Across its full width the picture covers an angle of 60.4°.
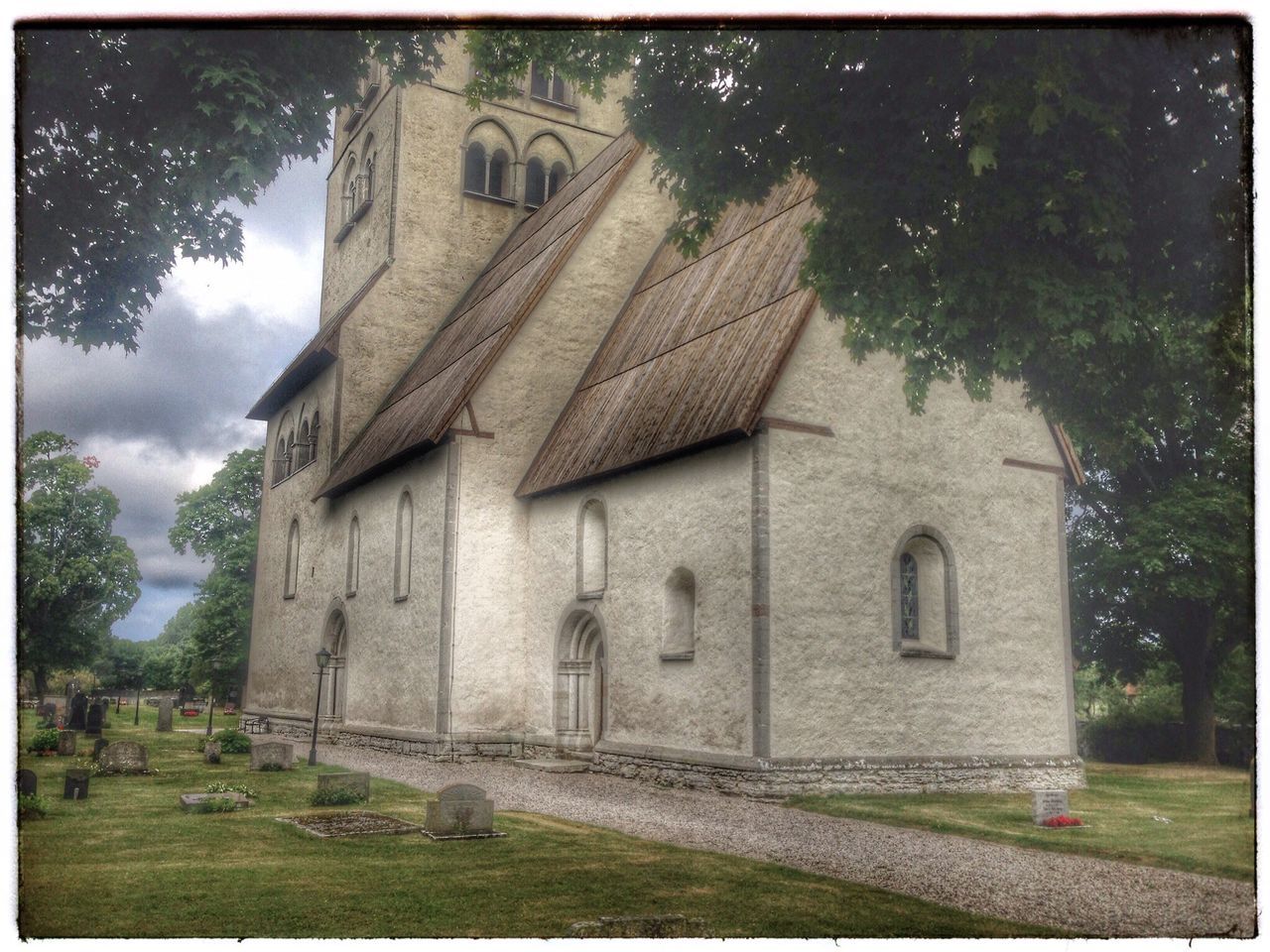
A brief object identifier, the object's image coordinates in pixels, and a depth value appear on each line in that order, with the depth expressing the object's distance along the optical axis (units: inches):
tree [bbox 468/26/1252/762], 305.7
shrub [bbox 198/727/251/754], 716.7
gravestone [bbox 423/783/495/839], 389.7
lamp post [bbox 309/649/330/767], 701.3
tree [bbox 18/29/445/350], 323.9
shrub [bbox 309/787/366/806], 478.9
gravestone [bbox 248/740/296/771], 636.2
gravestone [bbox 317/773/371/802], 486.3
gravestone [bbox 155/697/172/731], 690.8
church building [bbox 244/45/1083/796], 562.6
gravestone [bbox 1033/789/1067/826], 432.5
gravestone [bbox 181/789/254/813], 446.0
